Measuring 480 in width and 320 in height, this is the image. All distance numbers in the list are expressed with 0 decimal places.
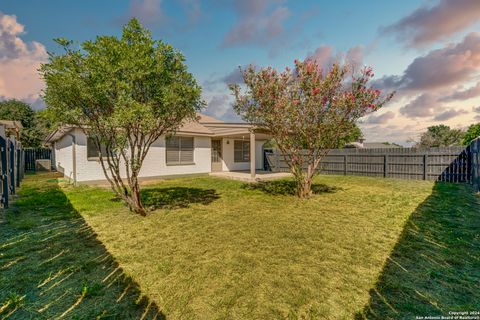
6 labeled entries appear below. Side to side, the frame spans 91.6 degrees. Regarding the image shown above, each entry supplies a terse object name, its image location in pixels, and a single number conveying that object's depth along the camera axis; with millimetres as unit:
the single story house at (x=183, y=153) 10828
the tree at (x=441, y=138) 30352
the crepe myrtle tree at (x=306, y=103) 7016
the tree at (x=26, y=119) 27859
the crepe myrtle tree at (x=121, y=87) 4855
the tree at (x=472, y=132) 22619
